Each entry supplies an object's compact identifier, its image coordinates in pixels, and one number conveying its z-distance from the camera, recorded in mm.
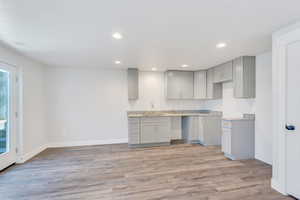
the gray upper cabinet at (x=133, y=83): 4664
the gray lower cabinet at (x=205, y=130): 4477
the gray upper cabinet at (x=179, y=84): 4918
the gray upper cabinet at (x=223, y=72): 3830
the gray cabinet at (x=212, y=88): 4594
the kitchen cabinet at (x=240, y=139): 3403
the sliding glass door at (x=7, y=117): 2916
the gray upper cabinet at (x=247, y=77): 3410
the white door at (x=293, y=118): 1971
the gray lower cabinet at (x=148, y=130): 4324
